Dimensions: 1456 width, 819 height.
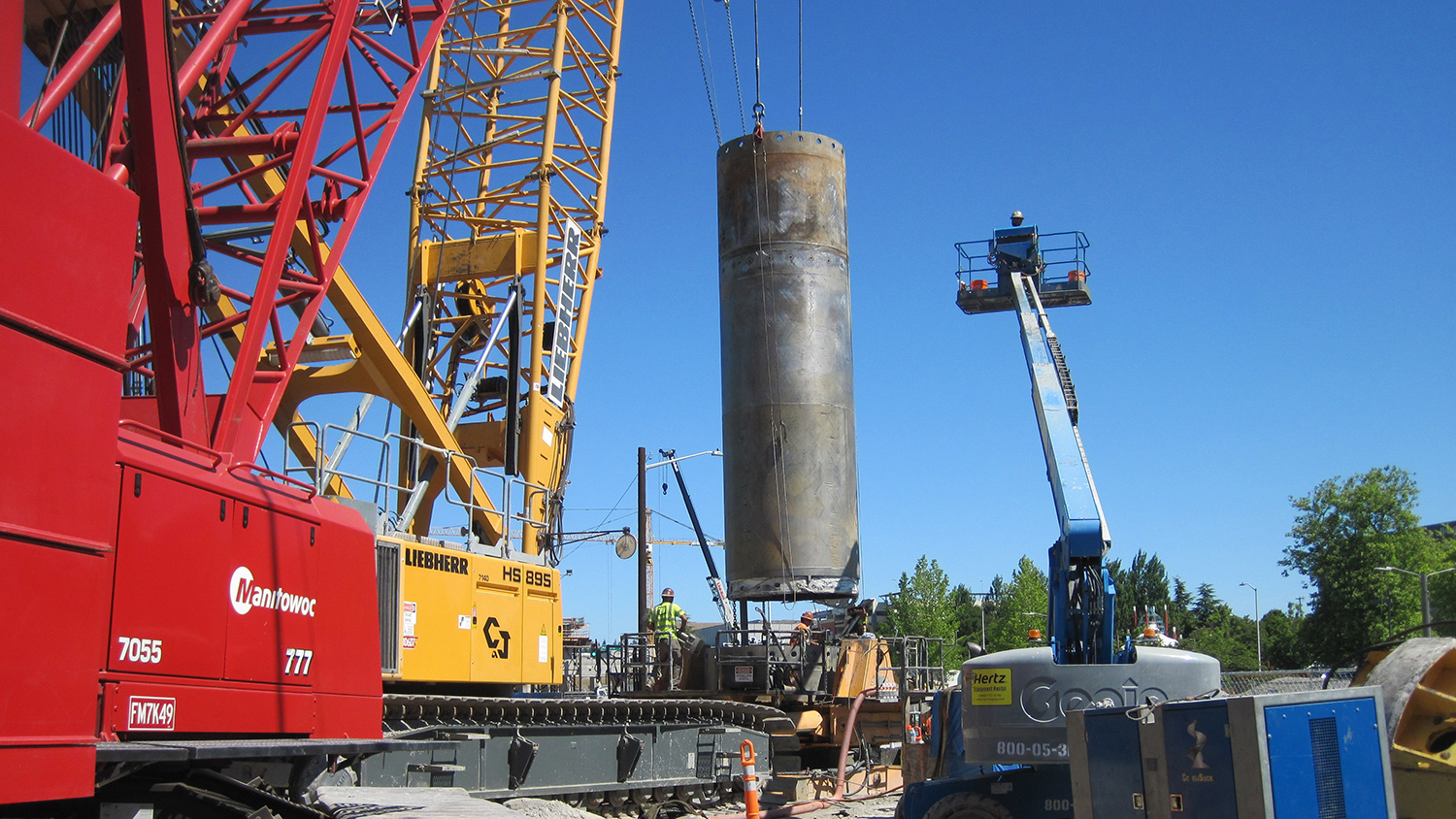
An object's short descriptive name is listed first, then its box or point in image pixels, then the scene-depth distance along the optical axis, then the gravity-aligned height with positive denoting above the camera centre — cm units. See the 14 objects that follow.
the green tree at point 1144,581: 10362 +415
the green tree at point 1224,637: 8050 -93
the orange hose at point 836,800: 1471 -219
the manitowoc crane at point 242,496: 450 +79
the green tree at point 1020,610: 7244 +114
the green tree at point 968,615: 10706 +125
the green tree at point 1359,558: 5875 +328
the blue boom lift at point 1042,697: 990 -58
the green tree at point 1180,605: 11385 +215
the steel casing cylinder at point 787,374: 1828 +402
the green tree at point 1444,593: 5588 +132
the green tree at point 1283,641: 6575 -116
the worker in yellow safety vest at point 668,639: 1898 -7
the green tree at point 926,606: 6544 +132
